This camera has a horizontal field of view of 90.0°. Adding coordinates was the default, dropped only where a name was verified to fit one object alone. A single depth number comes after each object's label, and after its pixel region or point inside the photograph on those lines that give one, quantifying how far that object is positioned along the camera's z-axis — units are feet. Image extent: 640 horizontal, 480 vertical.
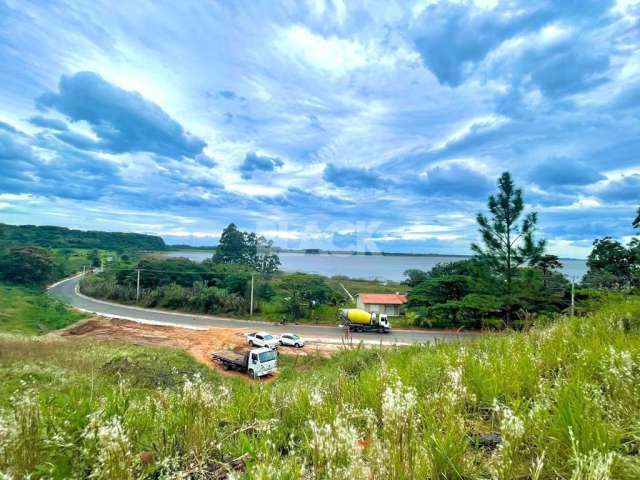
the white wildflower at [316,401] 7.73
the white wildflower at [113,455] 4.93
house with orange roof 113.46
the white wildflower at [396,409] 5.21
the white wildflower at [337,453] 4.67
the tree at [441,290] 93.86
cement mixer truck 92.43
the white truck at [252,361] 53.67
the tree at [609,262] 95.14
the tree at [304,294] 110.93
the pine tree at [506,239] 71.87
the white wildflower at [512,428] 5.25
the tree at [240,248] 187.83
